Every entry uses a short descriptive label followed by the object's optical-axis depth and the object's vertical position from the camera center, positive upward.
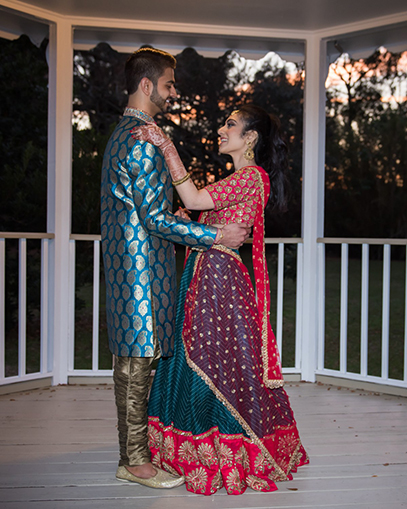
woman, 2.17 -0.46
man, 2.01 +0.03
